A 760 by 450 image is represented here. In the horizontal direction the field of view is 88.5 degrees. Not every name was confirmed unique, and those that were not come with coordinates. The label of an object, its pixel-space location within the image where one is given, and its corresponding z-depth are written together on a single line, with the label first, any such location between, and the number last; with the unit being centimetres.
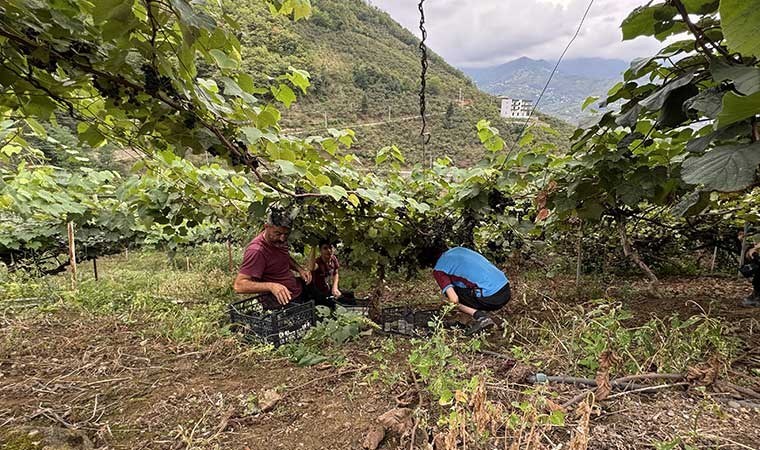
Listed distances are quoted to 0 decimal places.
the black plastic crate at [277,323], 297
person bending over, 368
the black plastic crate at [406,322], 348
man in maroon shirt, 359
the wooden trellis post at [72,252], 507
